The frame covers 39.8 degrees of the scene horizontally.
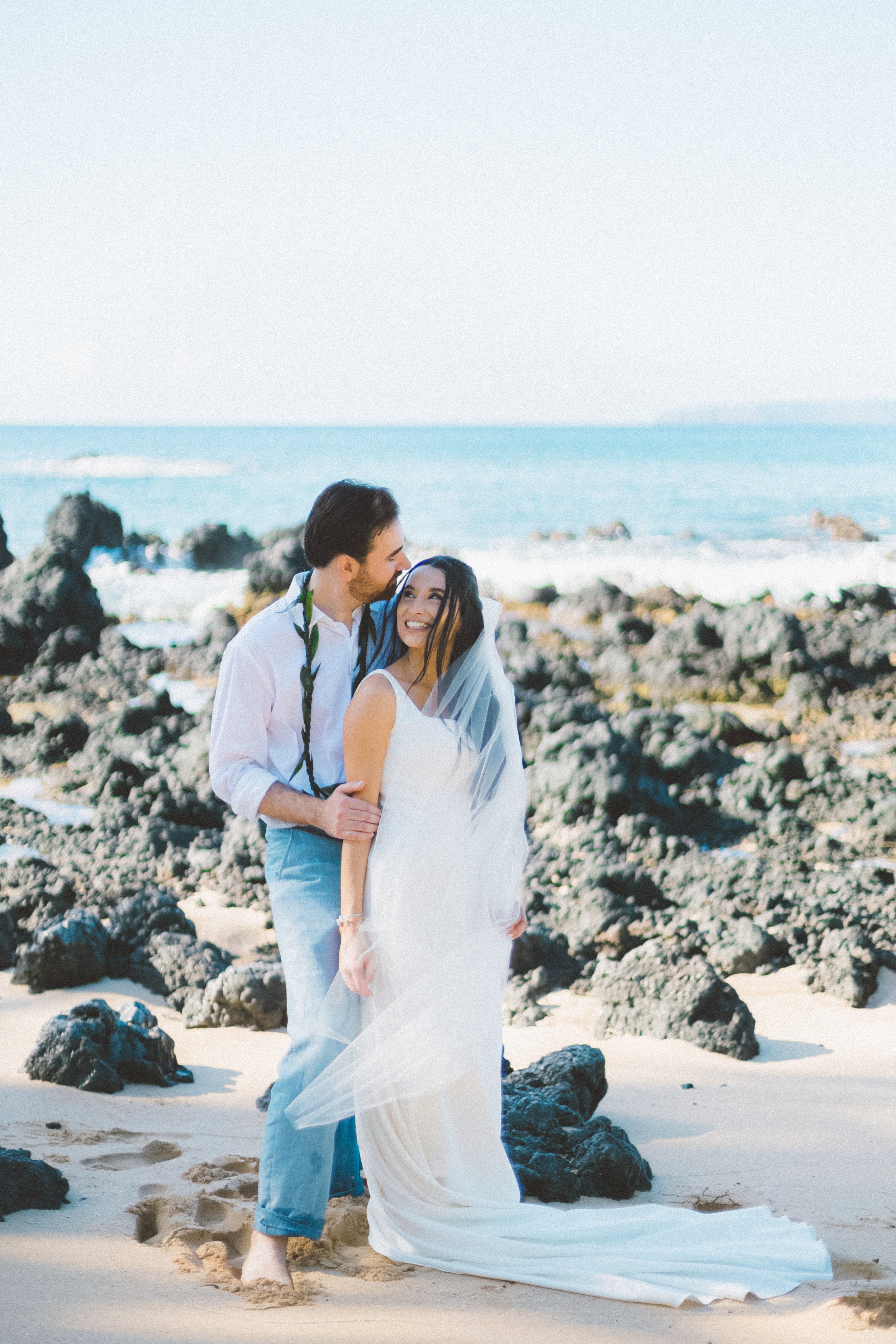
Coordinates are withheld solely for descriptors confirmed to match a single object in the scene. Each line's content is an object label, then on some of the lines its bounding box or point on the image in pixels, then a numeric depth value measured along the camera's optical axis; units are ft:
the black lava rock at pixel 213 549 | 93.91
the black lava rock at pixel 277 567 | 63.62
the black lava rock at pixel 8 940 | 20.31
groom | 10.48
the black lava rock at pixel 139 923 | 20.72
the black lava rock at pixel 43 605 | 48.88
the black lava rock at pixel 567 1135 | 12.53
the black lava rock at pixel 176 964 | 19.45
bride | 10.61
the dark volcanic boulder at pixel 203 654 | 47.50
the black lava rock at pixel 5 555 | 66.03
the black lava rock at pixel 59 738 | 36.40
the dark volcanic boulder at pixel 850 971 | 19.12
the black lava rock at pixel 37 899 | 22.16
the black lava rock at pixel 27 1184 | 11.37
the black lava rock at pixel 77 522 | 78.74
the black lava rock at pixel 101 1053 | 15.01
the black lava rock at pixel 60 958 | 19.15
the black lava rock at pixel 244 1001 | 17.80
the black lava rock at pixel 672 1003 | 17.01
